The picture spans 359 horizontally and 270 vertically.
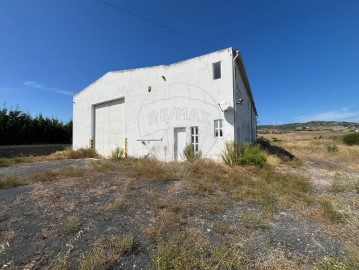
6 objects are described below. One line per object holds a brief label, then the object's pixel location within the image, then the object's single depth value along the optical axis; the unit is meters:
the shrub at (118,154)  12.70
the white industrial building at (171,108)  10.45
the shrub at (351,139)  26.33
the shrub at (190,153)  10.49
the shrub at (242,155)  9.11
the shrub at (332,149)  16.92
